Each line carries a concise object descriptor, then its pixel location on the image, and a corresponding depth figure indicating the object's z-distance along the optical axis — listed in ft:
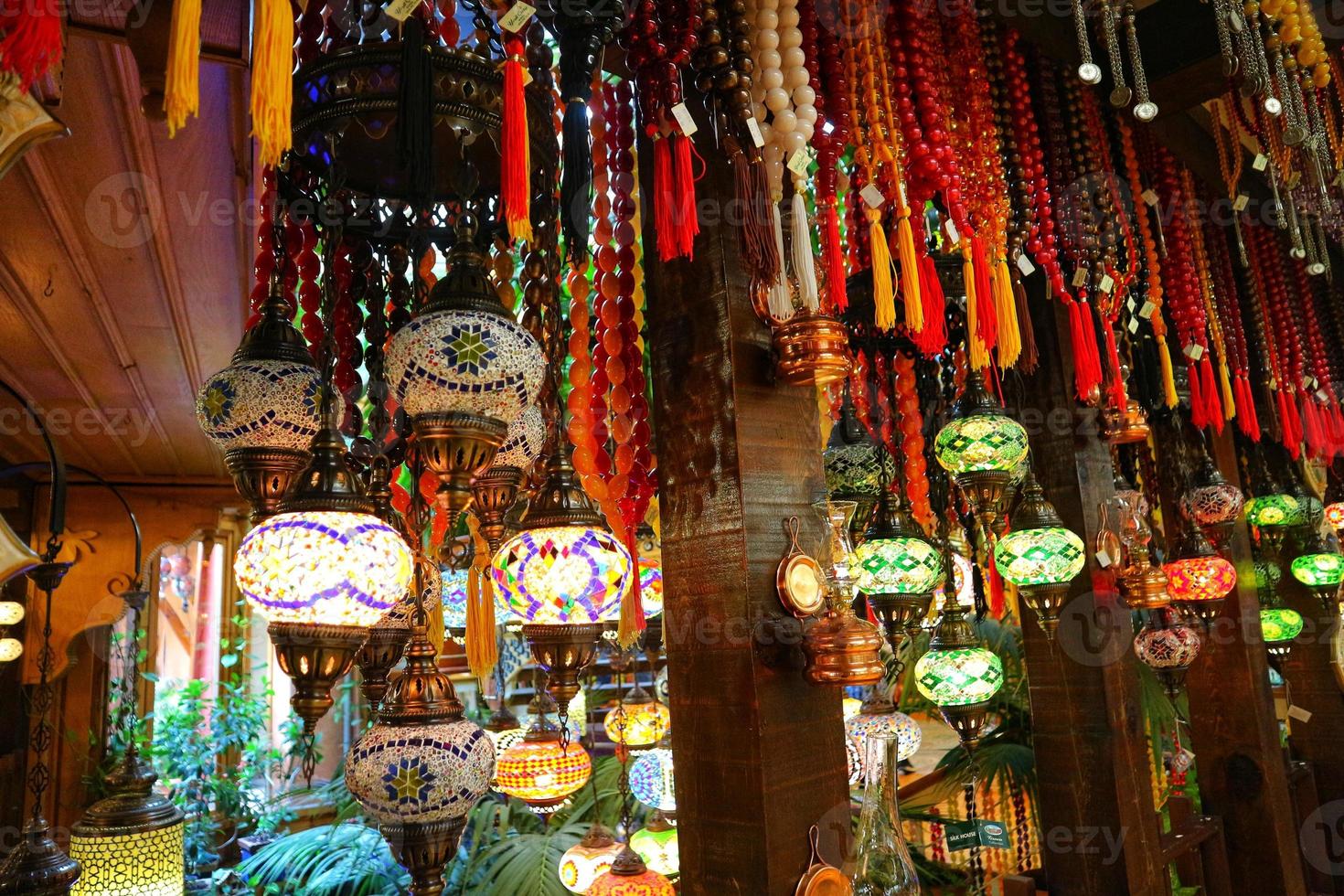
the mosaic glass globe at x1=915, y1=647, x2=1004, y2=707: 7.10
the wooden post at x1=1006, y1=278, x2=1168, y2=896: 7.68
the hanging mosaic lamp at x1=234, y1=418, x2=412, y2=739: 3.09
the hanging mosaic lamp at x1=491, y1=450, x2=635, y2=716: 3.75
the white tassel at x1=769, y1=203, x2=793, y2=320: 4.77
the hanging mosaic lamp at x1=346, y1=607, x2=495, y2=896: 3.90
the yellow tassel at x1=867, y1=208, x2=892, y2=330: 5.30
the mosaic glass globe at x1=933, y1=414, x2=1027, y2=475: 6.98
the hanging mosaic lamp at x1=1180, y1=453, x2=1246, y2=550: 11.00
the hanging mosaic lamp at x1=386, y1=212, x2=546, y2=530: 3.31
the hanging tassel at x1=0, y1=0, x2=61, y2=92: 2.39
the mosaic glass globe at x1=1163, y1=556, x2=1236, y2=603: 10.53
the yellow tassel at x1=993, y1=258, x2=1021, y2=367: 6.23
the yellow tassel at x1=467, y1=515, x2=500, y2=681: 4.65
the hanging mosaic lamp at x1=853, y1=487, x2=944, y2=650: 6.43
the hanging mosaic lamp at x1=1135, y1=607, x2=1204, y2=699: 10.64
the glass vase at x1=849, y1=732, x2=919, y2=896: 4.41
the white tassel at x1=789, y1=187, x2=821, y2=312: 4.66
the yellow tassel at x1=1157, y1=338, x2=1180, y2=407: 8.77
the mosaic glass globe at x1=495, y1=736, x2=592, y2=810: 7.43
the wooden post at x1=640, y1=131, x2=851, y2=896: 4.38
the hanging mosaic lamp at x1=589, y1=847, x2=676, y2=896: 6.46
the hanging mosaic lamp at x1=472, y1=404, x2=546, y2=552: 4.31
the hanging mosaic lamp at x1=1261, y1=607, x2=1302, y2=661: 13.20
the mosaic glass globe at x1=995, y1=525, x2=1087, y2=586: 7.21
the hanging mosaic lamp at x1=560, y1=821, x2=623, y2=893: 7.66
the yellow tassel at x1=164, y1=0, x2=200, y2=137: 2.64
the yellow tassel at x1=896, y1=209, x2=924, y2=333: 5.42
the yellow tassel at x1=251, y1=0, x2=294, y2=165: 2.86
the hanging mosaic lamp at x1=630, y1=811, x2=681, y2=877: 8.20
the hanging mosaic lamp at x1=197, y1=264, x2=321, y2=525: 3.68
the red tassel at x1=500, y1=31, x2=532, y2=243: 3.58
